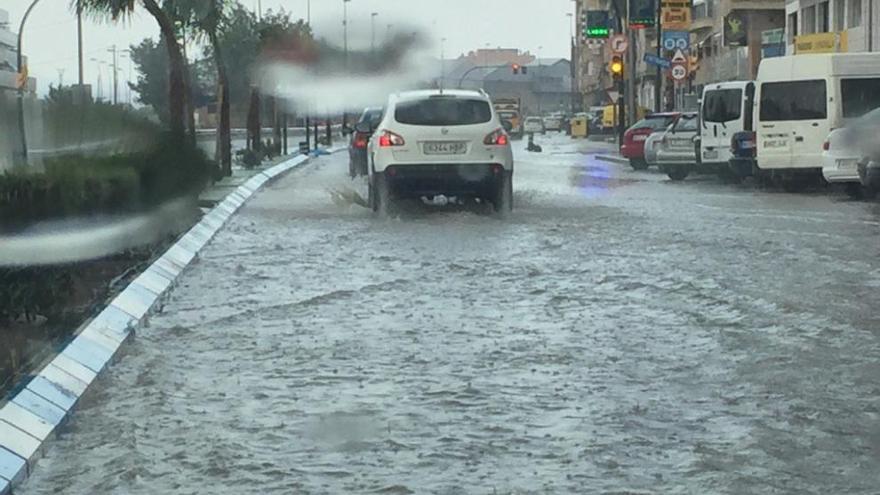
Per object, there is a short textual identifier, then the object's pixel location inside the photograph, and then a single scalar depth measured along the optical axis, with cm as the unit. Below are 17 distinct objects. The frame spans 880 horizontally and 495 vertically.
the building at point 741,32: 7806
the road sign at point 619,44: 6075
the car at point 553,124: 13738
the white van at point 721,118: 3544
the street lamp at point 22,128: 1436
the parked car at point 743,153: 3412
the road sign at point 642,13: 6016
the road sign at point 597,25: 6244
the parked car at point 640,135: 4519
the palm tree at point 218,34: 3862
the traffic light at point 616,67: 5894
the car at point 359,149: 3756
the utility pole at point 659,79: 6069
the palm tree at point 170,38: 3203
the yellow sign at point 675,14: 6725
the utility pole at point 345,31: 5234
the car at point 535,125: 10988
